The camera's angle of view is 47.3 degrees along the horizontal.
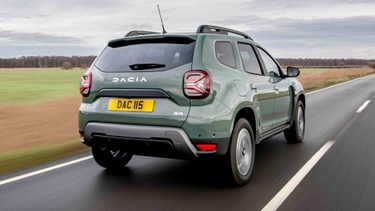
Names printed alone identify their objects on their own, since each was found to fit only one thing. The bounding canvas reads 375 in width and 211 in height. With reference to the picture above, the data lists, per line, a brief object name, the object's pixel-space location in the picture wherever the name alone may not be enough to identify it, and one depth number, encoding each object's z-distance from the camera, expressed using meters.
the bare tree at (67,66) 52.68
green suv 4.42
